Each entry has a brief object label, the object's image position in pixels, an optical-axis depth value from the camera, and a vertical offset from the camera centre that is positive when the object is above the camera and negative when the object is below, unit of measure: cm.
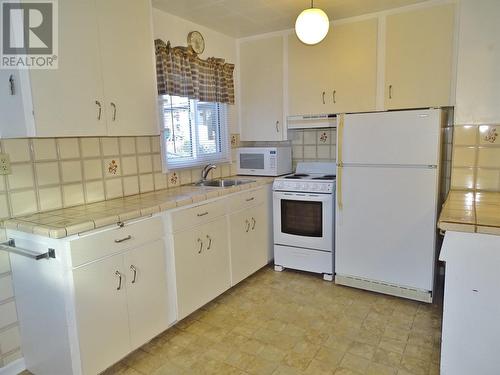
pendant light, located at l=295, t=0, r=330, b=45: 229 +75
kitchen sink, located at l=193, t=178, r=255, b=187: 333 -38
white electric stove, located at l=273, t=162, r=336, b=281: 314 -76
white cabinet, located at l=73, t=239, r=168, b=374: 182 -89
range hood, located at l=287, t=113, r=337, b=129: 332 +18
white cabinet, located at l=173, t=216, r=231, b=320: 242 -89
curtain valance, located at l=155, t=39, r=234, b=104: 277 +59
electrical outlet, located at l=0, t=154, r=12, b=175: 193 -9
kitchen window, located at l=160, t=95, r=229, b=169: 297 +10
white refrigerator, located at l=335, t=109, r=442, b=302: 262 -49
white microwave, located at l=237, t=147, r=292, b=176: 356 -20
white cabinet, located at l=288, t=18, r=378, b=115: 303 +61
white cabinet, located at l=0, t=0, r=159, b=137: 180 +36
